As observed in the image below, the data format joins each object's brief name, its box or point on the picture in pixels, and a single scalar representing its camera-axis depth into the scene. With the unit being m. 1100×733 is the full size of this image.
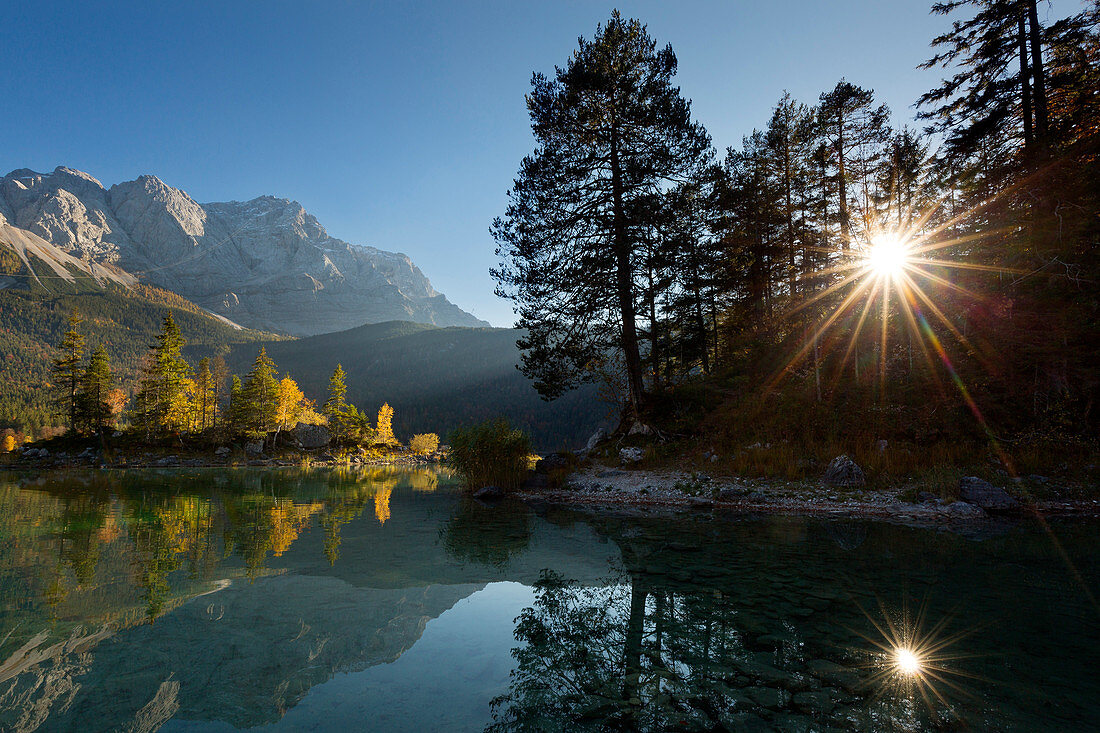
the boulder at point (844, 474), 13.33
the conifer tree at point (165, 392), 49.16
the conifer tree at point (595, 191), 20.16
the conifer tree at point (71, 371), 47.09
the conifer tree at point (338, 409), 63.09
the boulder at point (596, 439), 21.71
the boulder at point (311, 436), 57.91
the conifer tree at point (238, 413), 52.88
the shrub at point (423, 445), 88.81
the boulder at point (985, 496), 11.27
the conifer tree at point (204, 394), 57.78
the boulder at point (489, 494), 17.48
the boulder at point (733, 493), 13.86
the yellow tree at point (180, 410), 49.62
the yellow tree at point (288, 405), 55.00
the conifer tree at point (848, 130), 24.59
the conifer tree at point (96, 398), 46.81
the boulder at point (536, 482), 18.10
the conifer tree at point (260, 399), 53.31
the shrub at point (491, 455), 18.56
